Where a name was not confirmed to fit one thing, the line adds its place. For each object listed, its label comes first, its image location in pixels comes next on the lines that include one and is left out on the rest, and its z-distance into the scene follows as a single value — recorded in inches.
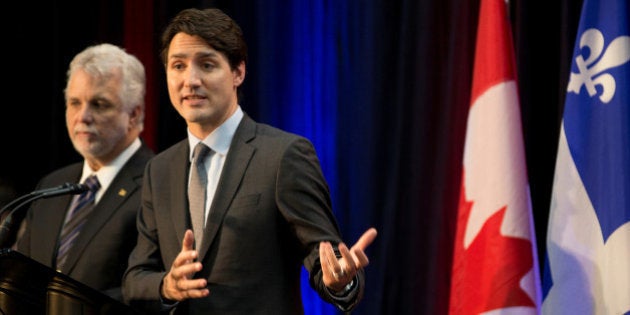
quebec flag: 255.8
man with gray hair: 297.3
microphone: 236.8
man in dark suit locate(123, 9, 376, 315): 236.5
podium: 219.1
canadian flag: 269.8
